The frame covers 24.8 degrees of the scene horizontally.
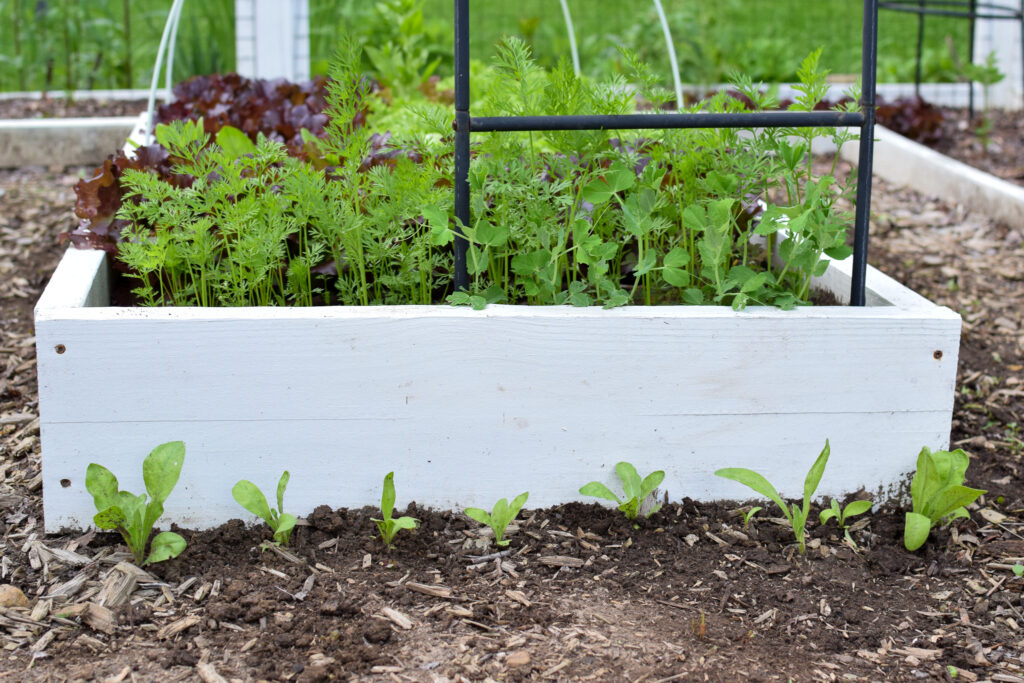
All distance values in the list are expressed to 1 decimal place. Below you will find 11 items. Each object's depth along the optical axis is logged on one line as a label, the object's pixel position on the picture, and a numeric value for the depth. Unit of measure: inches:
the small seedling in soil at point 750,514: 118.3
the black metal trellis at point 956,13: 224.9
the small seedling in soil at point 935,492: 117.0
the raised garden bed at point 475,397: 115.8
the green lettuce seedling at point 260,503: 115.1
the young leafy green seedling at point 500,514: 116.6
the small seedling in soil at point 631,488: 117.8
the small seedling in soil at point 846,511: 117.5
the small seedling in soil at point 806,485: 116.7
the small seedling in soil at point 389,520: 115.3
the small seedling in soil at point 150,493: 115.0
